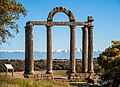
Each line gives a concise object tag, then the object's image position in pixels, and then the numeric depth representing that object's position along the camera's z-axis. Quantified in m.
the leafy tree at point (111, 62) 36.59
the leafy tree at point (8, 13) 27.56
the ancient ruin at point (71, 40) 46.22
